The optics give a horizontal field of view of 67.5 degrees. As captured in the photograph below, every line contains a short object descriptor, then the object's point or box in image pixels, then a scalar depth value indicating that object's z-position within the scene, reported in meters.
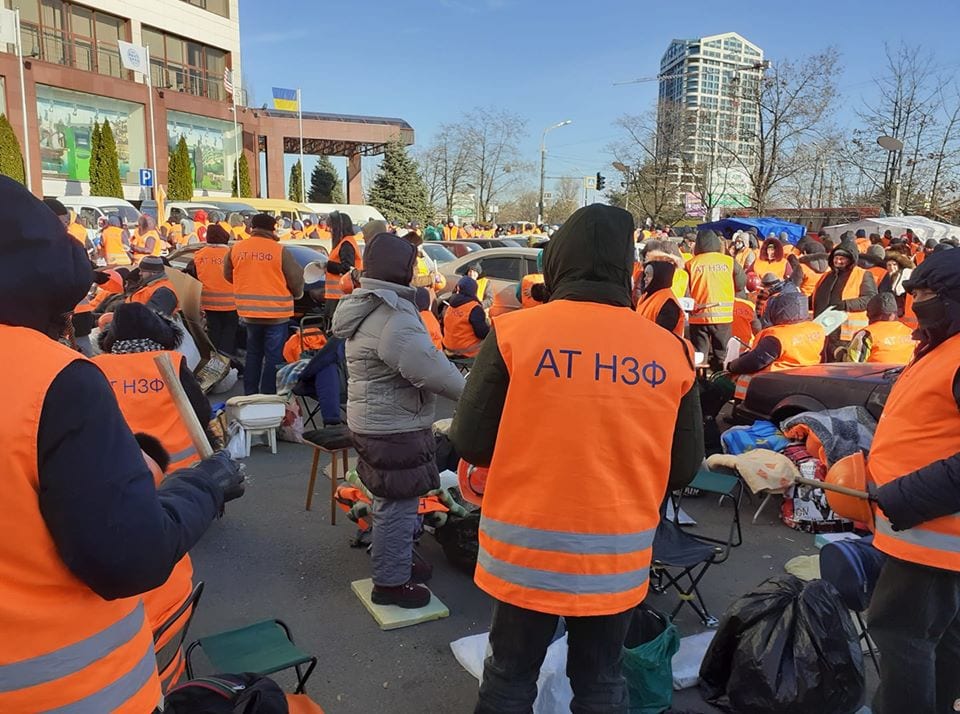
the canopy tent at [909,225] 19.92
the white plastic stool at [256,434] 6.32
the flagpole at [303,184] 54.16
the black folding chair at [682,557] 3.52
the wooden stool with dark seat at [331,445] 4.91
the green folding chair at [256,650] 2.67
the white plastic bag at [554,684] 2.78
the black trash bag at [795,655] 2.74
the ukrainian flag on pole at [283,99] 50.22
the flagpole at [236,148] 41.26
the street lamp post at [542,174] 37.81
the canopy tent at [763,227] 22.02
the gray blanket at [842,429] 4.90
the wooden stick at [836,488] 2.77
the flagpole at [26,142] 30.05
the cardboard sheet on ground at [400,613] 3.67
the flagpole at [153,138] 35.97
